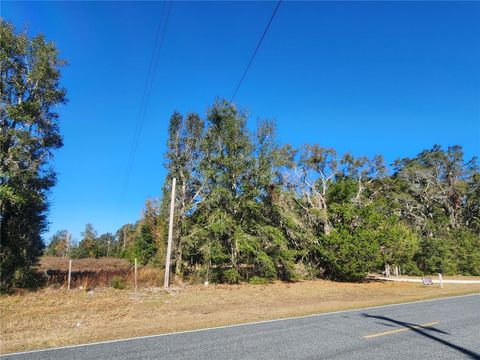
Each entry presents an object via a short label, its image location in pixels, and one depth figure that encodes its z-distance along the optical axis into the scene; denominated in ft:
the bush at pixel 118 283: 60.70
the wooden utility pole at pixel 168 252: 64.03
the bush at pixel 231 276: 76.38
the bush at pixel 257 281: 78.48
